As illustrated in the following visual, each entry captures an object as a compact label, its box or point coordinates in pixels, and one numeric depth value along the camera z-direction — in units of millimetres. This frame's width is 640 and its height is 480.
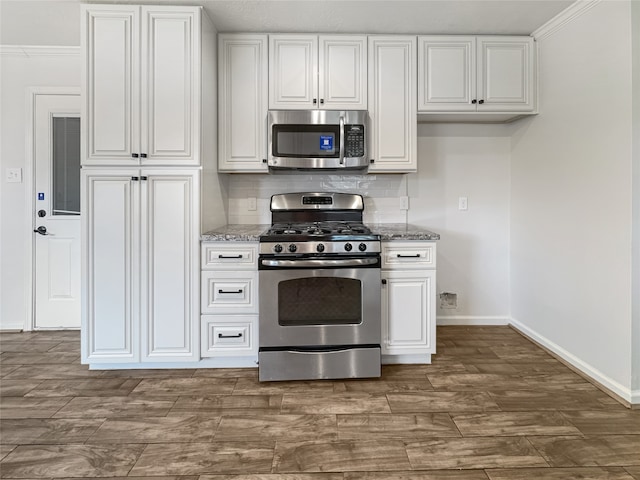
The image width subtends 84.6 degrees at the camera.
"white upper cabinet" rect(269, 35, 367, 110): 2670
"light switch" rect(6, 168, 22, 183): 3092
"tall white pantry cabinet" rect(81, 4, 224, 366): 2279
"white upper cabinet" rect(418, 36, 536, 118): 2715
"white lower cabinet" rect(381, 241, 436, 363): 2385
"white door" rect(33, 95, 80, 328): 3100
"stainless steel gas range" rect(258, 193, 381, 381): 2236
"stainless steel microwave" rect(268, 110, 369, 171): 2645
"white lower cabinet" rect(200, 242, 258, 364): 2350
